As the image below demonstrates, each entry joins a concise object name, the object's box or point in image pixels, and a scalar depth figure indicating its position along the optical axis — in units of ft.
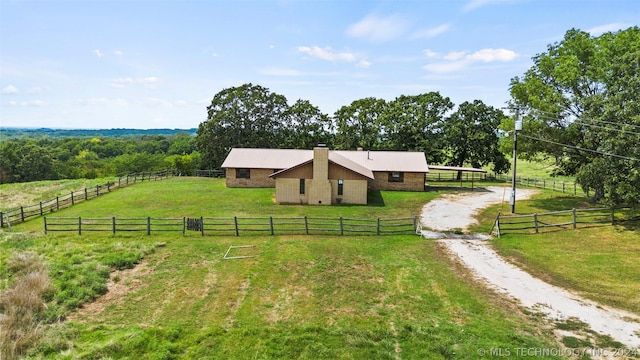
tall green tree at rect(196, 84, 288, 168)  157.38
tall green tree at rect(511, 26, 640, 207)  60.29
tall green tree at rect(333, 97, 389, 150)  160.66
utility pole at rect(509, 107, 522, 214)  73.36
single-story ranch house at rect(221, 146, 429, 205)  90.07
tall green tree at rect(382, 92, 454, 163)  155.43
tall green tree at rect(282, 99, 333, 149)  172.04
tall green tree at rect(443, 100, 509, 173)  149.79
